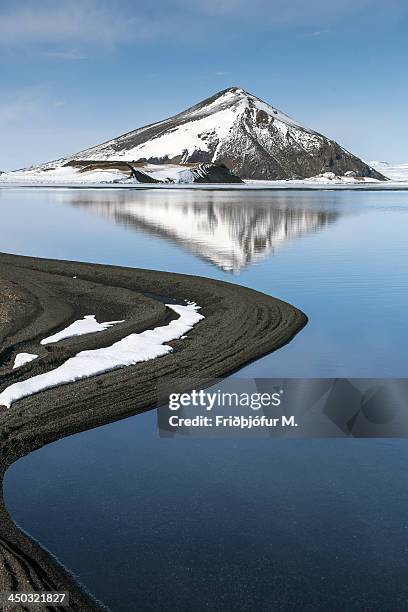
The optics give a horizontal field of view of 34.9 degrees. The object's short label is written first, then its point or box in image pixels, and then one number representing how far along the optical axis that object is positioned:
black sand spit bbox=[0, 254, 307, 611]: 9.13
